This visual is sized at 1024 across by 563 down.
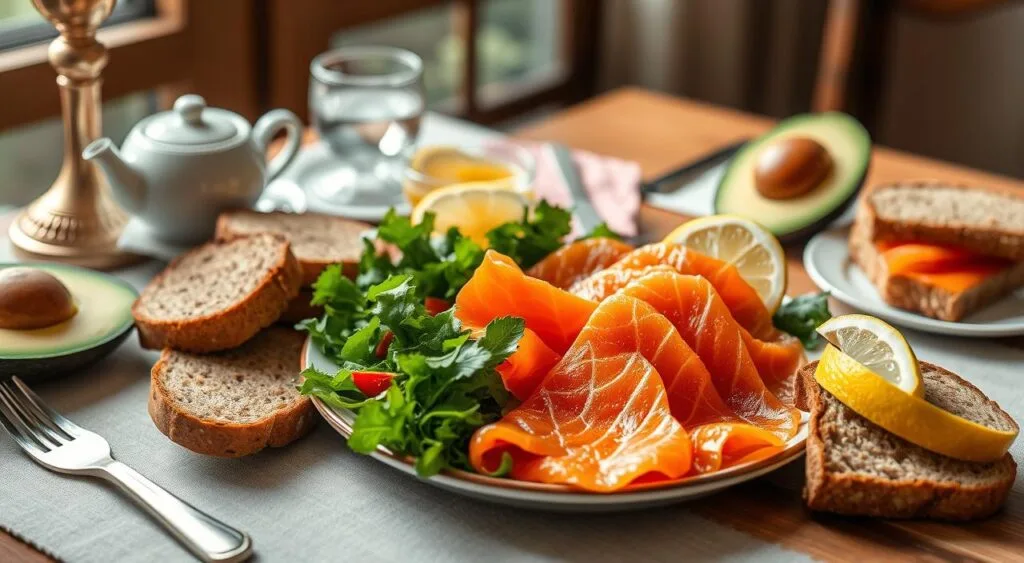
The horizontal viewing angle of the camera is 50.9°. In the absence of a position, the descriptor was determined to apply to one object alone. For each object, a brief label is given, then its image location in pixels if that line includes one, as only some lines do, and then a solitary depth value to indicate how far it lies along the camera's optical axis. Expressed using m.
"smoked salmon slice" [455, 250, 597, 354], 1.28
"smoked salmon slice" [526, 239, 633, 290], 1.46
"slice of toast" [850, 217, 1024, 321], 1.59
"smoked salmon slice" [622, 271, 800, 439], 1.26
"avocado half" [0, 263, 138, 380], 1.32
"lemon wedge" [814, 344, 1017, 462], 1.14
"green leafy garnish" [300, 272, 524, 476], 1.12
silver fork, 1.06
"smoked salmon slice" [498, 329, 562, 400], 1.21
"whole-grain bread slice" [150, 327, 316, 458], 1.21
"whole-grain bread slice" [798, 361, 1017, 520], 1.13
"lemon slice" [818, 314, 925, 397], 1.19
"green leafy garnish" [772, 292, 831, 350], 1.47
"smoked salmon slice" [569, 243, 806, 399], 1.34
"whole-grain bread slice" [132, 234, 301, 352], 1.38
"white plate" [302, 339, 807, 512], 1.08
